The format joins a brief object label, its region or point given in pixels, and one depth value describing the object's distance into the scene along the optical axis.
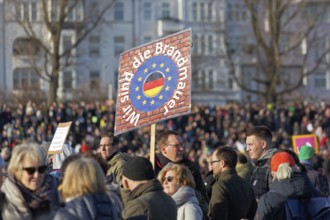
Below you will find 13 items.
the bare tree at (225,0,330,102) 60.34
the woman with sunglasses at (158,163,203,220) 10.30
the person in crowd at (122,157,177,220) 8.99
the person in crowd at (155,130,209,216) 12.27
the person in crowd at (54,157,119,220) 7.98
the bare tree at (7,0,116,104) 55.50
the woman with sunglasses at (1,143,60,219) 8.17
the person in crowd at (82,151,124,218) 8.61
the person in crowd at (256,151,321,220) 10.41
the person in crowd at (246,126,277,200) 12.41
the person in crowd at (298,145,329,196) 13.96
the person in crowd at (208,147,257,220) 11.13
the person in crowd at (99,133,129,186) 12.16
